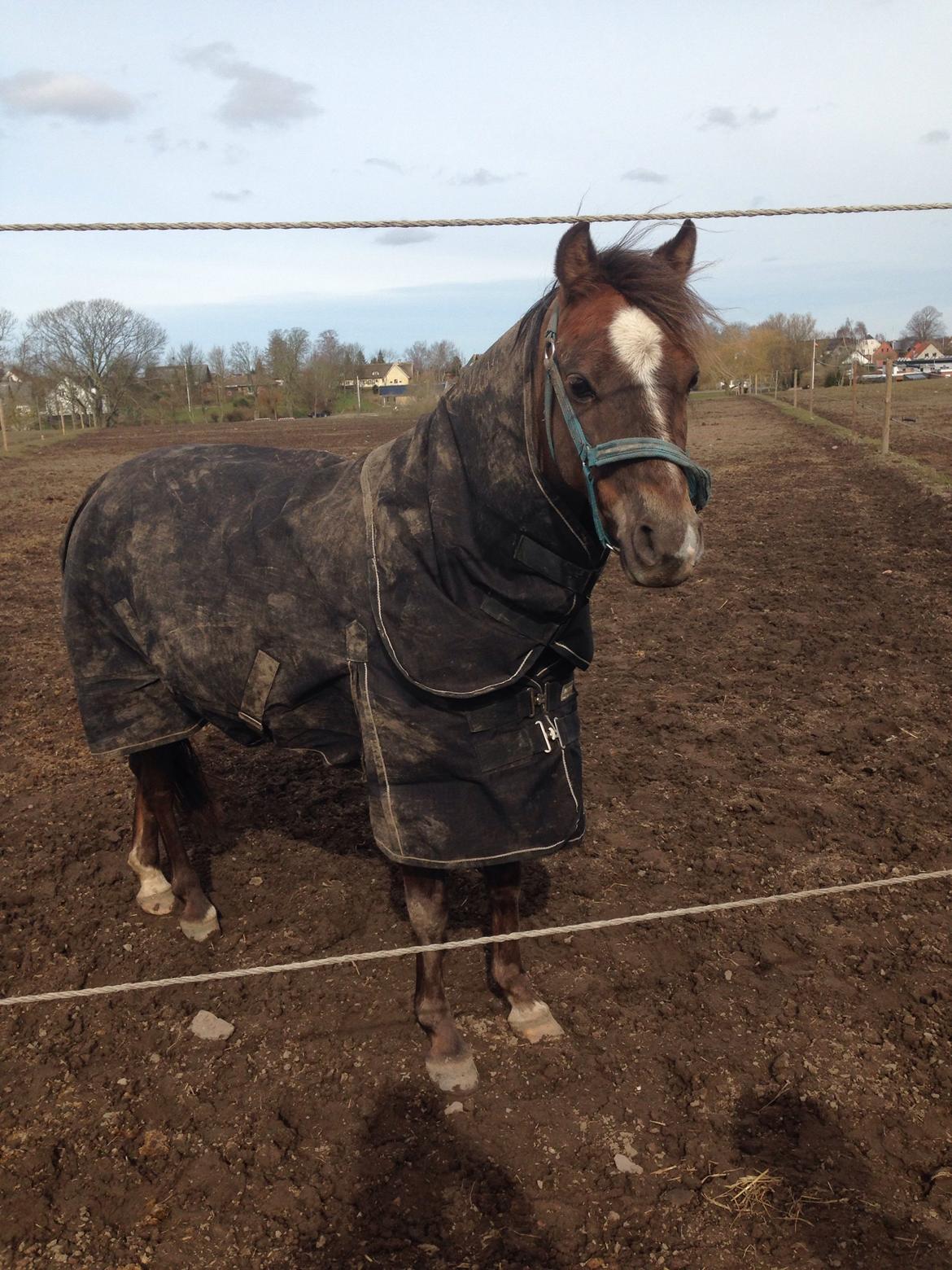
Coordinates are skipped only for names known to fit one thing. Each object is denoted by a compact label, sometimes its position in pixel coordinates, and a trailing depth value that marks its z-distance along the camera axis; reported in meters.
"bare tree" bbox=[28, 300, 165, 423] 69.25
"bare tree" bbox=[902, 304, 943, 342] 130.25
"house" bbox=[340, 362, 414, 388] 90.00
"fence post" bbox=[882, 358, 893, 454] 18.23
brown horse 2.20
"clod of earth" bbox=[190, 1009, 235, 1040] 3.12
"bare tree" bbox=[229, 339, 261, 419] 85.44
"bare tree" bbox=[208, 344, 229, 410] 84.68
